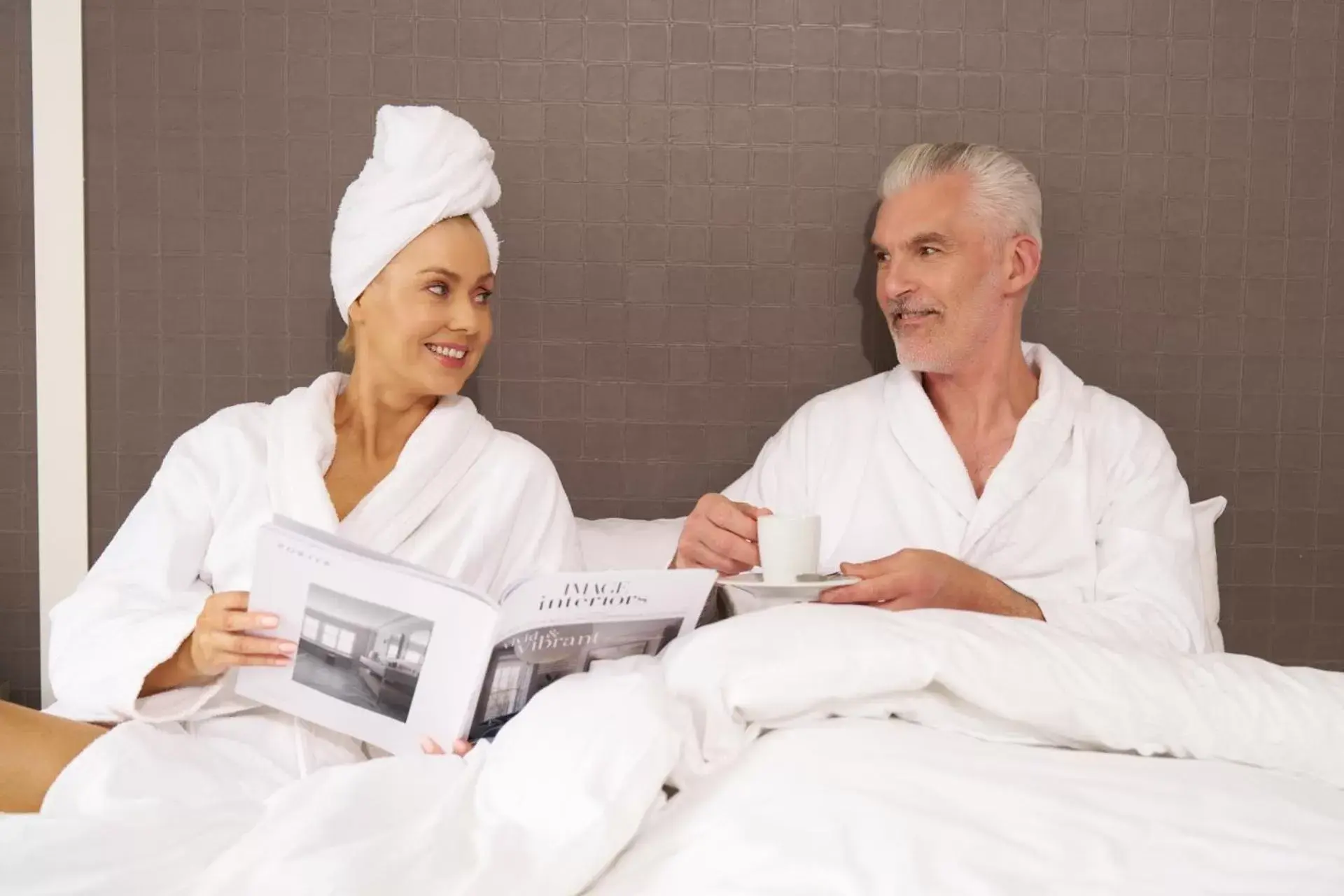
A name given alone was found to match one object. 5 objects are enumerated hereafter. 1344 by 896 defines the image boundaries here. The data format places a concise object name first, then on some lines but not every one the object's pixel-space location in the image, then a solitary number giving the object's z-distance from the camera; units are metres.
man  1.99
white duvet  1.08
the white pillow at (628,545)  2.08
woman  1.57
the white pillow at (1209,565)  2.16
